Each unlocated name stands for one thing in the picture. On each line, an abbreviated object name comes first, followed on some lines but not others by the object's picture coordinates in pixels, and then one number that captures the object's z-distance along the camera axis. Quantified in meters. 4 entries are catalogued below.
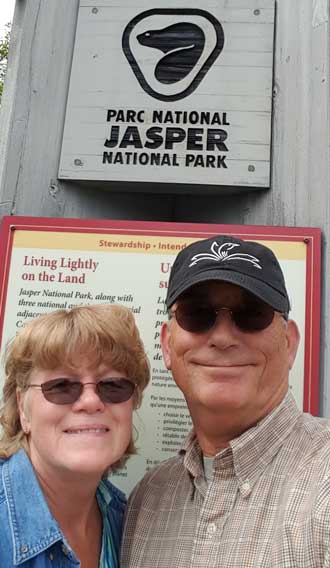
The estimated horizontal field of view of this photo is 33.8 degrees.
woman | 1.36
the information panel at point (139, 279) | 2.04
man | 1.26
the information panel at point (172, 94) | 2.38
